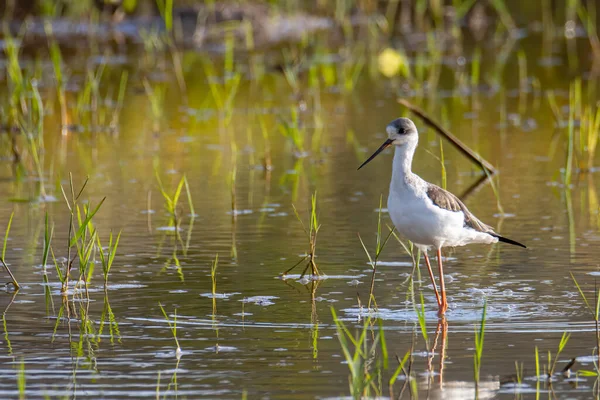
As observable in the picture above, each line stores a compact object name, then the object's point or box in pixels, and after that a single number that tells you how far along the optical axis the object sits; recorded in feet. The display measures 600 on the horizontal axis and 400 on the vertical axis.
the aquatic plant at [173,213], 47.75
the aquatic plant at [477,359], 27.64
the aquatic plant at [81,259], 37.29
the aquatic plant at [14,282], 40.00
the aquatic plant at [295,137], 62.39
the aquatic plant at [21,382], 26.66
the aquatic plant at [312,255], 40.37
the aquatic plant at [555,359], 29.53
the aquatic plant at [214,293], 37.17
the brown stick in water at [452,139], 54.39
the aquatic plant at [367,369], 26.43
